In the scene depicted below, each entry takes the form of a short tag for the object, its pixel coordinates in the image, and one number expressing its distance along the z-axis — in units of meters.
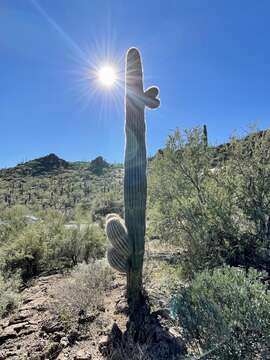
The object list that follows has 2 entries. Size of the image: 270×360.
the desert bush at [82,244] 9.85
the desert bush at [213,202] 6.48
